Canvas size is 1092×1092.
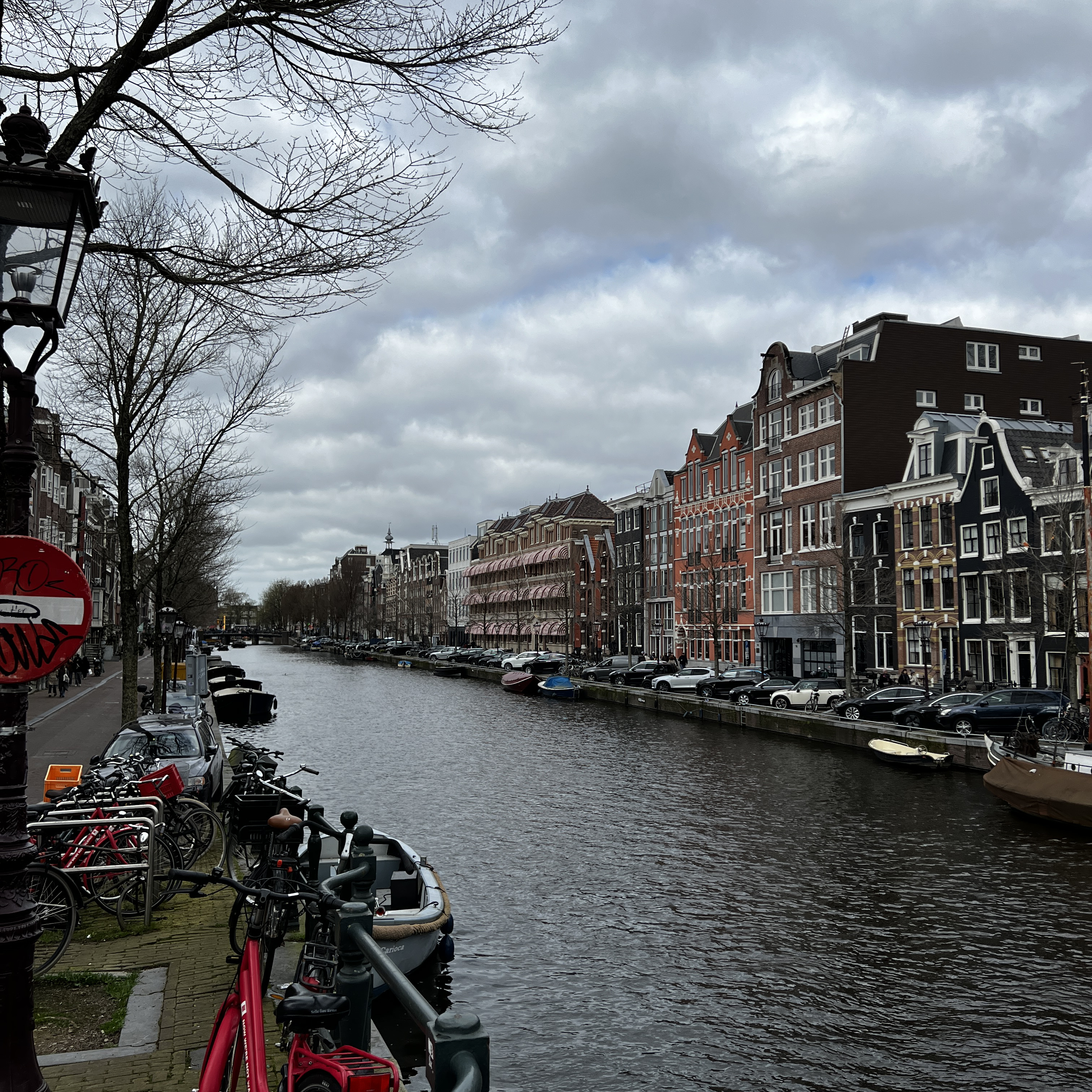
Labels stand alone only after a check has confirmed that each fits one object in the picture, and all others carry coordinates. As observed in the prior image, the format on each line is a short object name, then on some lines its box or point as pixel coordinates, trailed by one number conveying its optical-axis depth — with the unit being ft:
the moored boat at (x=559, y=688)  208.44
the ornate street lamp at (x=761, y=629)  214.28
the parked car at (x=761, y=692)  161.38
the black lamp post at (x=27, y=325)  16.39
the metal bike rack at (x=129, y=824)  33.01
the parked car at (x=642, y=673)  203.10
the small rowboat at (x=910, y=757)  104.17
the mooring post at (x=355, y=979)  17.10
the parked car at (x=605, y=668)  231.91
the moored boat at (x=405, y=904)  39.32
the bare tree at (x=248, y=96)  23.68
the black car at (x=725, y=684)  175.42
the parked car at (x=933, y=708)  120.47
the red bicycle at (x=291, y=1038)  14.56
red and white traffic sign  16.55
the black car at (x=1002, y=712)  114.11
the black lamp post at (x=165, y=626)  109.60
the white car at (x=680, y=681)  188.85
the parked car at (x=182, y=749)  58.85
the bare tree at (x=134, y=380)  54.95
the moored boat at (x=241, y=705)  149.18
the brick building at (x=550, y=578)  330.54
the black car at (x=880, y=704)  131.75
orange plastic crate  53.31
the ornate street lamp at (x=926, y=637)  160.45
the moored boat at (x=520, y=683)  223.92
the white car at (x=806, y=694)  153.79
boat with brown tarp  74.13
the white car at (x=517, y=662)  262.26
